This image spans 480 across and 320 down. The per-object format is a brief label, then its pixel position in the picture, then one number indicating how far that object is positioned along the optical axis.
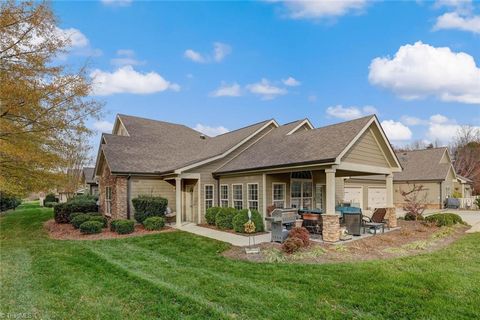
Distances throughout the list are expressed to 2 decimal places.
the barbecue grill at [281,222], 10.44
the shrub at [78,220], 14.35
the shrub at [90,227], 13.16
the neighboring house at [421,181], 22.32
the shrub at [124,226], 13.09
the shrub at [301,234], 9.42
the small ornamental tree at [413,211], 15.88
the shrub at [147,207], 14.83
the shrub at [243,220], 12.43
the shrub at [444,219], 13.84
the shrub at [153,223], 13.76
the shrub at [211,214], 14.70
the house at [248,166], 12.00
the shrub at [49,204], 33.74
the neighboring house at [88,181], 32.91
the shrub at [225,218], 13.44
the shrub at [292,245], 8.85
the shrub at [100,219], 14.39
